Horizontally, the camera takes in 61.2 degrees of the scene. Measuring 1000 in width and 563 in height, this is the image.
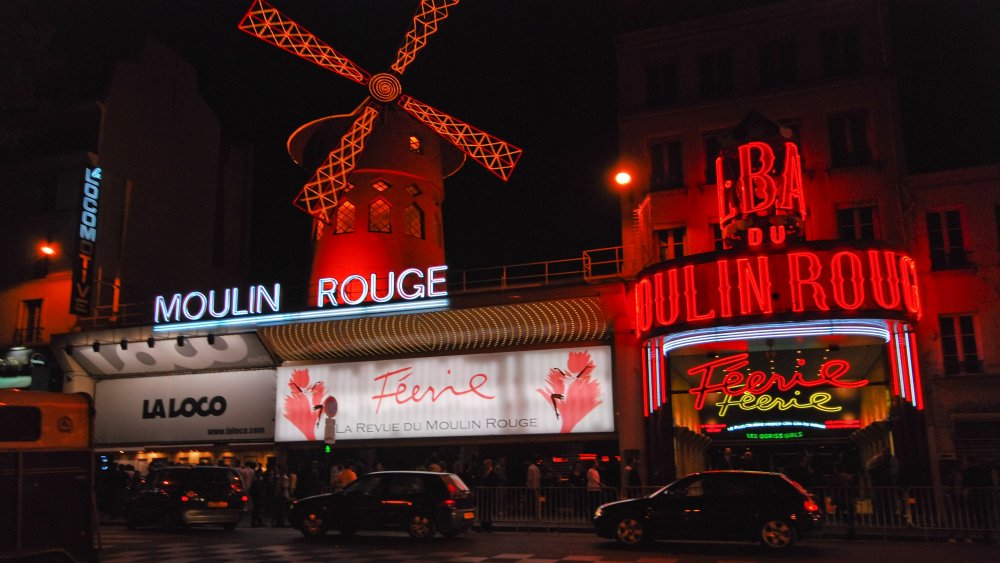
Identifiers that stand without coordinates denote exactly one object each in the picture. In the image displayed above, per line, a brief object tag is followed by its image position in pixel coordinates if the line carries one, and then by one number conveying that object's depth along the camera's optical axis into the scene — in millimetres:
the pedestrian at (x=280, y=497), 17891
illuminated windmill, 24219
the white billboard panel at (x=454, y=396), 20719
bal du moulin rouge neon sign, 16297
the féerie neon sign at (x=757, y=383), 18047
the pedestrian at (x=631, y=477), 17980
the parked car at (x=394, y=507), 14062
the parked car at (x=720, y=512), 12406
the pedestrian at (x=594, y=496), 16031
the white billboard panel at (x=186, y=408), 24328
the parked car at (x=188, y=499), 15883
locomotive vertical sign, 24516
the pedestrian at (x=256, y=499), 18031
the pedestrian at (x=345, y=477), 17219
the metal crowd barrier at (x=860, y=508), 13500
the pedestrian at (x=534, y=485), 16275
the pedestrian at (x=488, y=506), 16219
